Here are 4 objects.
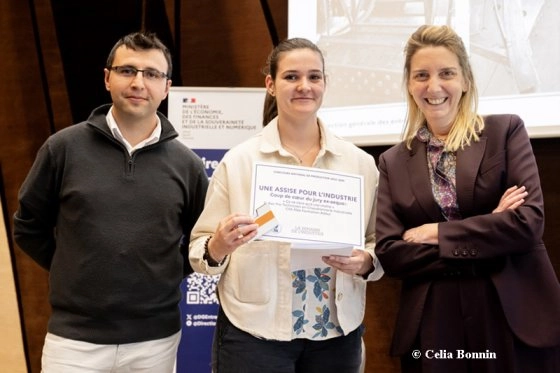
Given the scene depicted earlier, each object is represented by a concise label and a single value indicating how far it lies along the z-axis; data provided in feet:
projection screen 10.21
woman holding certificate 5.92
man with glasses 6.89
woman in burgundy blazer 5.64
